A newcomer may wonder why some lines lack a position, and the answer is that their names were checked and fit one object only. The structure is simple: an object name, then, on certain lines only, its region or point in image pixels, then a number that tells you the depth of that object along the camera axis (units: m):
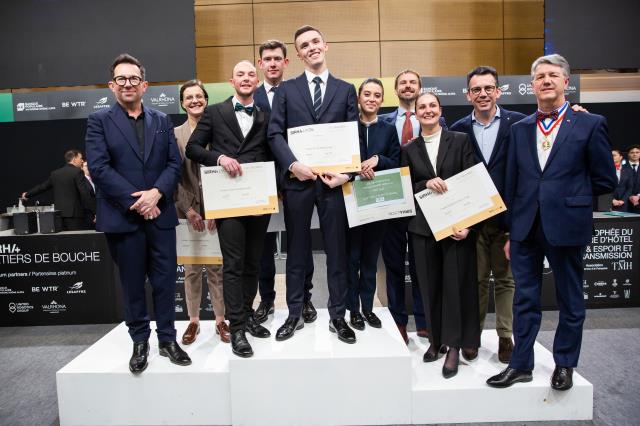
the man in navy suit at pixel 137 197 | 2.35
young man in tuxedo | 2.47
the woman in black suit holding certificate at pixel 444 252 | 2.49
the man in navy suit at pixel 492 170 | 2.54
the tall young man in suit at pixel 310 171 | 2.44
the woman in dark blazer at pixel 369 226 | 2.67
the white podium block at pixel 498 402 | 2.39
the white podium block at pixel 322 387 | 2.36
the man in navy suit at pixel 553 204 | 2.20
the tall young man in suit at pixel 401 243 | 3.00
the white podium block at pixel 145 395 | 2.43
